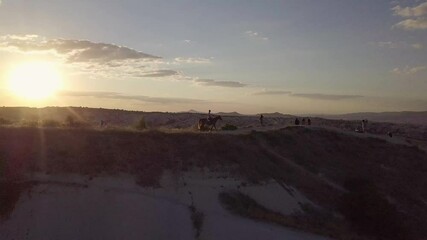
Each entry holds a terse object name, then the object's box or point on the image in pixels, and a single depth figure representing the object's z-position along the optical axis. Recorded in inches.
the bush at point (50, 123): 1601.9
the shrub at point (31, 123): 1526.8
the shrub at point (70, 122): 1684.5
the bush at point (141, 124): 1887.8
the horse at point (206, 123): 1895.9
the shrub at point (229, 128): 1982.0
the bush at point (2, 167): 1175.0
